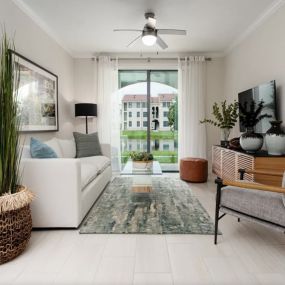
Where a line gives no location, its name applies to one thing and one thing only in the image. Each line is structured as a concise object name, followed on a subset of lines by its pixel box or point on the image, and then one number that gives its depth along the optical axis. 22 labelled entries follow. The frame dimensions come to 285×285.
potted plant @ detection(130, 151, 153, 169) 3.29
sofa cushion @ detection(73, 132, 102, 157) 4.19
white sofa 2.29
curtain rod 5.14
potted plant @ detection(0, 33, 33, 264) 1.80
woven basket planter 1.79
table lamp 4.73
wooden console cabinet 2.68
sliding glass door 5.42
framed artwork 3.04
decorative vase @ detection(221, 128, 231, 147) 4.13
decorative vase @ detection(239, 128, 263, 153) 3.01
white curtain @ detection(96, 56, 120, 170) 5.12
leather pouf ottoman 4.26
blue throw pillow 2.65
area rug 2.37
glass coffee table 3.16
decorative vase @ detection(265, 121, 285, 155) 2.72
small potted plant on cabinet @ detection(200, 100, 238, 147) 4.10
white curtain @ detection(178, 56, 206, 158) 5.11
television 3.08
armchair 1.80
